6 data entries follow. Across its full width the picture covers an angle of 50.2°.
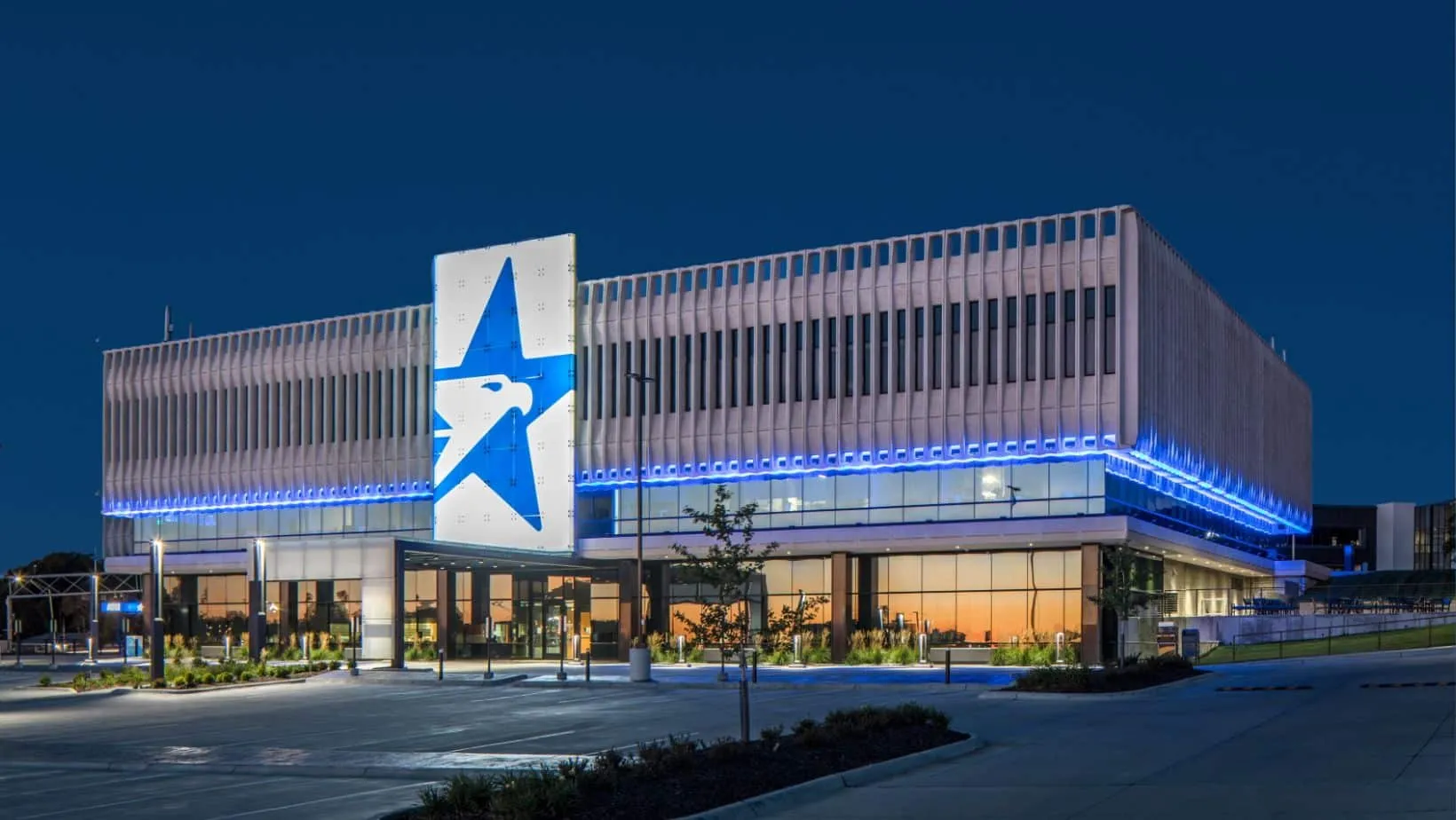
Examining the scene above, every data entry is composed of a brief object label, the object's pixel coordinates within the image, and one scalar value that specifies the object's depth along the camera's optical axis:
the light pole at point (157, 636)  48.94
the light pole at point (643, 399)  65.56
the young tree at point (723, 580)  23.00
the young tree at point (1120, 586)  42.59
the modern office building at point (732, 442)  57.34
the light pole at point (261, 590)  57.97
